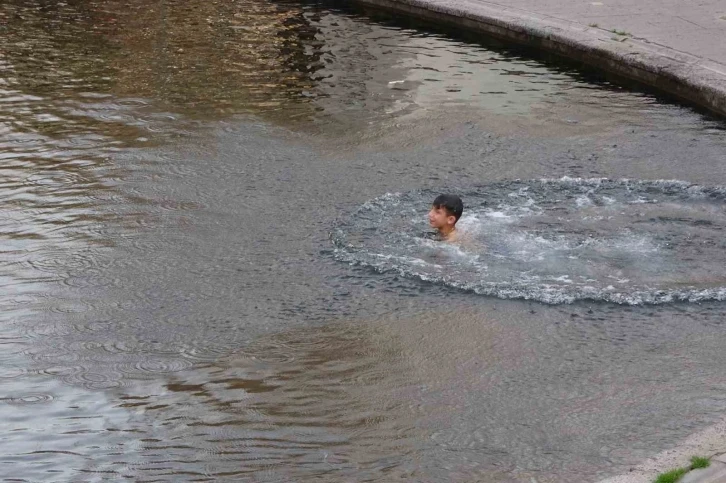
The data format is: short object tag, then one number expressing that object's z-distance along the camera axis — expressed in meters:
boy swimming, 13.47
